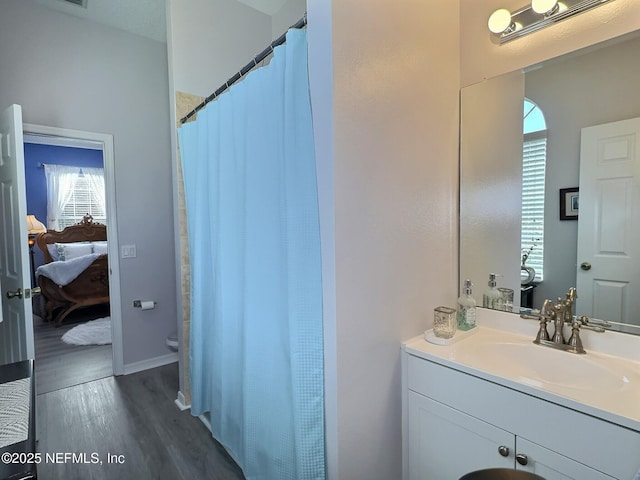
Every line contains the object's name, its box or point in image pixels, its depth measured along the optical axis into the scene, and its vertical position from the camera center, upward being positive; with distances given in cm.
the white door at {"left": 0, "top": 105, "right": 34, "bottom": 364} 186 -12
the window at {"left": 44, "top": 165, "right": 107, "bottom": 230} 573 +67
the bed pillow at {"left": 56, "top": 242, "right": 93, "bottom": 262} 509 -31
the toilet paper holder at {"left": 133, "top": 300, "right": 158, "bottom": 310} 286 -66
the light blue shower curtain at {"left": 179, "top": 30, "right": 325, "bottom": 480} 120 -20
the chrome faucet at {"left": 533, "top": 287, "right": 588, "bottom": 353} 123 -38
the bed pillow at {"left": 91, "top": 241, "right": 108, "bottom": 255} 528 -29
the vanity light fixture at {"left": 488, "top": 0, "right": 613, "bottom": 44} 124 +84
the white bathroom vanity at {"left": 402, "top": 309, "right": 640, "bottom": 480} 87 -56
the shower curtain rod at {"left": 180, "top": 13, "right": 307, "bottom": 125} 120 +74
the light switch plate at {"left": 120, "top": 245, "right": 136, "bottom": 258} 280 -18
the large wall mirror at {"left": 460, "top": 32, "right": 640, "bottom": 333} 118 +18
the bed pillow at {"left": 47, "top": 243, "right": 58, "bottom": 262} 515 -31
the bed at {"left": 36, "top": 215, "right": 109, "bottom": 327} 424 -67
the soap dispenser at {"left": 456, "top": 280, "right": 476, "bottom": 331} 148 -39
